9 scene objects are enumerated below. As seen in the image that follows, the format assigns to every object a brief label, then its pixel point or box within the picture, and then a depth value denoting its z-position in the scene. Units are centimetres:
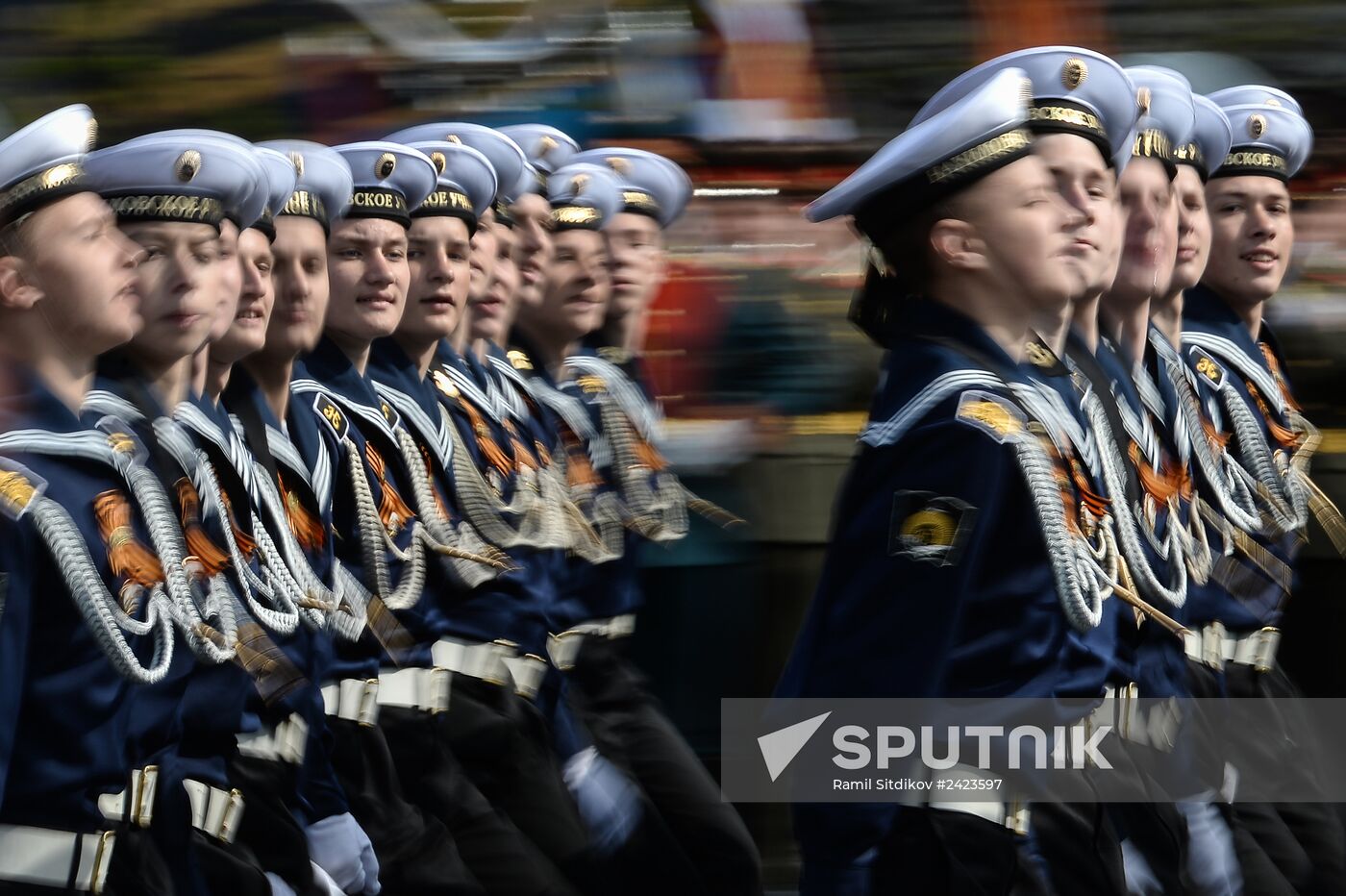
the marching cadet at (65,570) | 646
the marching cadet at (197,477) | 710
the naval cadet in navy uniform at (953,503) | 673
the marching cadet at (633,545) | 1139
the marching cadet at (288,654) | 787
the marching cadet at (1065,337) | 722
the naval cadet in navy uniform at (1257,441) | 1004
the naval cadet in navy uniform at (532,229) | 1165
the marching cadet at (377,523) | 937
